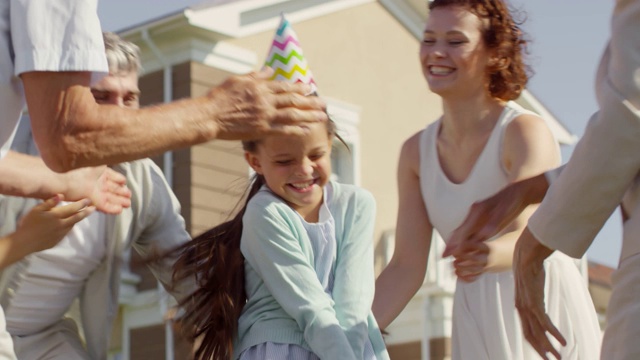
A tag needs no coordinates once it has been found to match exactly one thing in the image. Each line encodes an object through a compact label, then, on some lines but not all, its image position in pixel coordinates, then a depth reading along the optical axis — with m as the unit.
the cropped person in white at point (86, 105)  3.54
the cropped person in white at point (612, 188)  3.25
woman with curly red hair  5.37
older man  5.46
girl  4.90
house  17.48
